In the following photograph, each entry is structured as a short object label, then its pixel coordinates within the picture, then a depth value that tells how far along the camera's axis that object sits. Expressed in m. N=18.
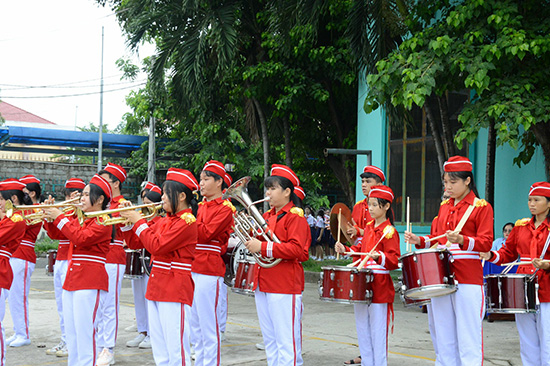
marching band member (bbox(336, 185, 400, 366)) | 6.37
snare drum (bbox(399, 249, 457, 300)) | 5.50
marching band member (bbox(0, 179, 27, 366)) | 6.44
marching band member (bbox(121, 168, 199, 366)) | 5.40
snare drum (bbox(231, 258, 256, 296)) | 6.41
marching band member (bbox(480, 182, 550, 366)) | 6.21
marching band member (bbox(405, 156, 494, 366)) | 5.57
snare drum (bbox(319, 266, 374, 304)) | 6.25
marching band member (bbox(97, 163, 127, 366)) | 7.31
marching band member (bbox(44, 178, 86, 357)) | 7.13
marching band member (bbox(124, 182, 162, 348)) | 8.06
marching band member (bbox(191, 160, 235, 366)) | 6.39
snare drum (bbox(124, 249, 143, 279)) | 8.01
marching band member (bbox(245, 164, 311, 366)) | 5.81
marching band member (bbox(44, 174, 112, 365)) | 5.73
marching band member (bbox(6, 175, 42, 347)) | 7.98
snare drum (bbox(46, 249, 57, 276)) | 8.48
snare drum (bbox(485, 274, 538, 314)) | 6.23
